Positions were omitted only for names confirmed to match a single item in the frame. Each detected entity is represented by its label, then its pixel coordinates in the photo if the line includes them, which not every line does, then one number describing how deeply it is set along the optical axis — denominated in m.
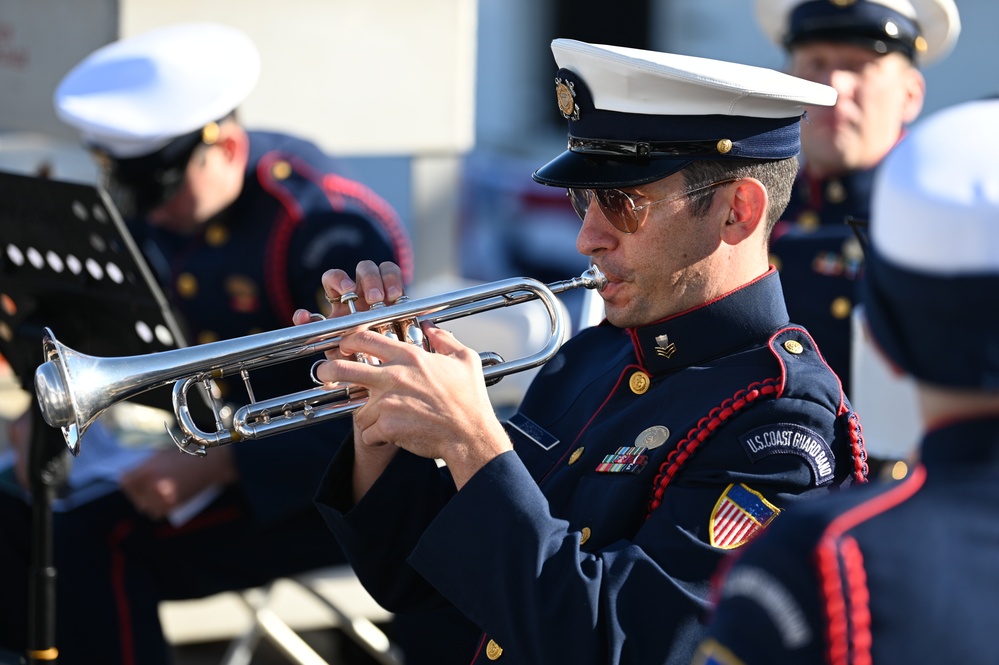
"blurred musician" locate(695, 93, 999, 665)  2.50
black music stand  6.09
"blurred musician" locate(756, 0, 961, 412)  7.77
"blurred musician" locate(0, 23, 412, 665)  7.67
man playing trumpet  4.03
